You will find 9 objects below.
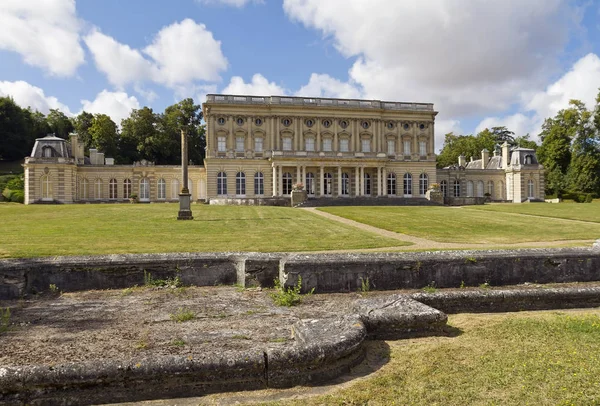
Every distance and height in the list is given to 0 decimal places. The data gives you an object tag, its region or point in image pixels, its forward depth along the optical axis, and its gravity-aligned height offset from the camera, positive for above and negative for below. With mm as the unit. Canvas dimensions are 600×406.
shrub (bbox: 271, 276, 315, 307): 6703 -1515
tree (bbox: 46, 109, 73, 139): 76812 +15155
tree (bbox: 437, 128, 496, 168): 74825 +9902
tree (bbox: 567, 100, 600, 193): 56906 +6228
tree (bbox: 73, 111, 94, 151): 67625 +13551
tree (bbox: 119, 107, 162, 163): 62656 +10288
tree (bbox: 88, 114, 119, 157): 61969 +10547
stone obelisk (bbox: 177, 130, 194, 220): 23172 +279
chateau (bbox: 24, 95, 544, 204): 48625 +5177
